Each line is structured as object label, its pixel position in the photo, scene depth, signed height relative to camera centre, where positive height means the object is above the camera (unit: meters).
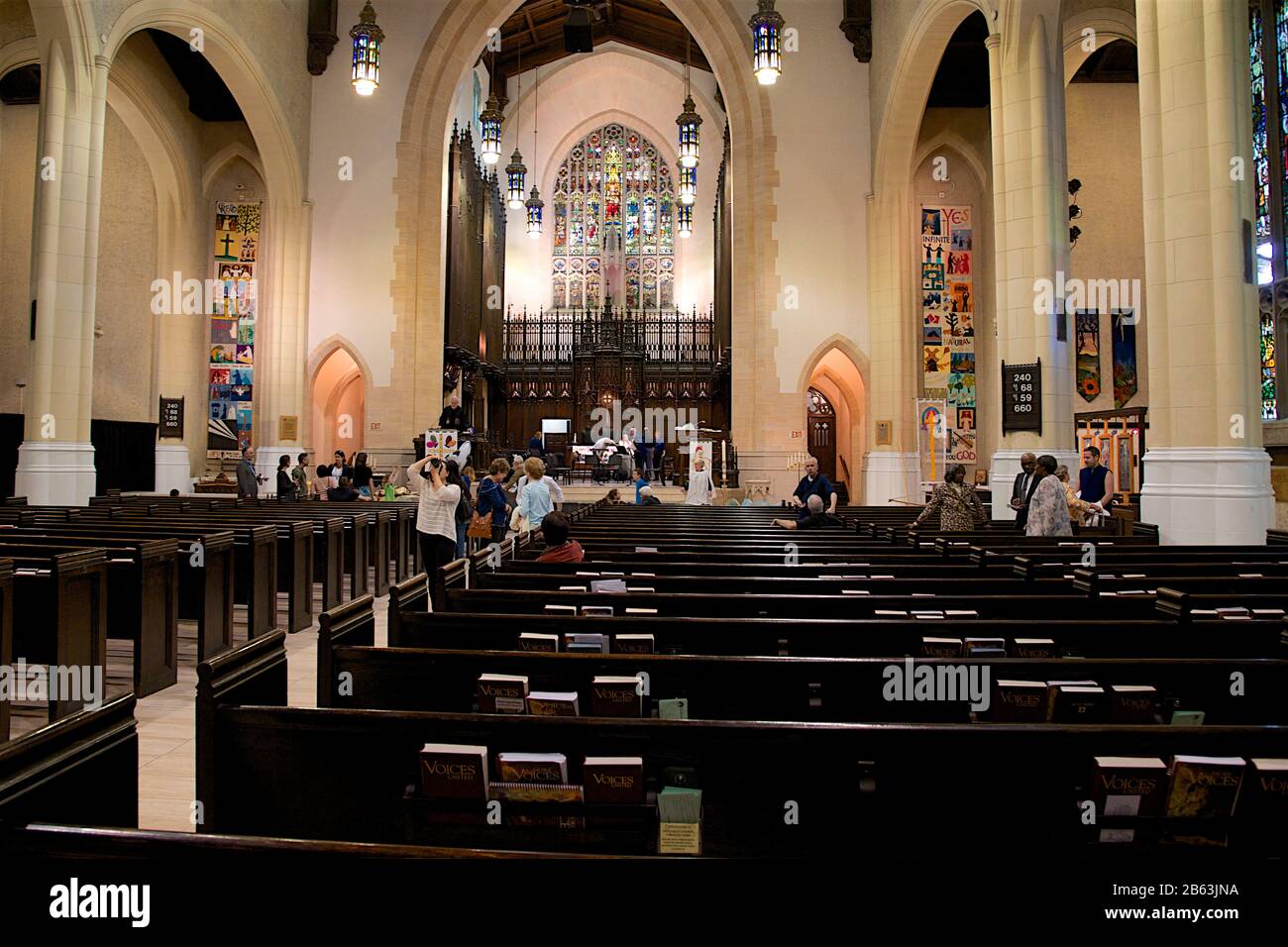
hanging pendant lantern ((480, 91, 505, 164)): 14.07 +6.72
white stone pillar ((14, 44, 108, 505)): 8.90 +2.55
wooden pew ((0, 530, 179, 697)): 4.25 -0.52
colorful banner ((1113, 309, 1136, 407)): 13.69 +2.40
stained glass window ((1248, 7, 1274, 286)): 10.11 +4.50
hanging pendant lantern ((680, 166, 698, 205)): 17.05 +6.91
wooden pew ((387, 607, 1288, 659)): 2.62 -0.46
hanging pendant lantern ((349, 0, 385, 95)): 10.68 +6.12
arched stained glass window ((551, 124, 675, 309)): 24.89 +8.85
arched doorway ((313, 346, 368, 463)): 16.59 +2.25
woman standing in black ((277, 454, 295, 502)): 10.88 +0.30
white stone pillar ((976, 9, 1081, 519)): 8.22 +3.06
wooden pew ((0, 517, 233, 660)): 4.80 -0.37
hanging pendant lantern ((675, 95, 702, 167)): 14.19 +6.62
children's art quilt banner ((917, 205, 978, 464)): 15.38 +3.61
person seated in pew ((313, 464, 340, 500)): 13.53 +0.43
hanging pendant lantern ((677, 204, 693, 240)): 21.14 +7.64
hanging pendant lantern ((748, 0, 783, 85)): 10.61 +6.16
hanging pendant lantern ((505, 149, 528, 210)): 16.91 +7.09
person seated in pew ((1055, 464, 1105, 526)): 7.47 -0.09
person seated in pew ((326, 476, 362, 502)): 10.41 +0.14
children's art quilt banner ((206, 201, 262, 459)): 15.49 +3.42
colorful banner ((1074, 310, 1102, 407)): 13.83 +2.56
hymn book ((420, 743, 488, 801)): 1.61 -0.55
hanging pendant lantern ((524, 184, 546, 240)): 19.95 +7.45
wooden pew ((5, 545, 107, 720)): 3.76 -0.52
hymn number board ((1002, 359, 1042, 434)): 8.21 +1.08
